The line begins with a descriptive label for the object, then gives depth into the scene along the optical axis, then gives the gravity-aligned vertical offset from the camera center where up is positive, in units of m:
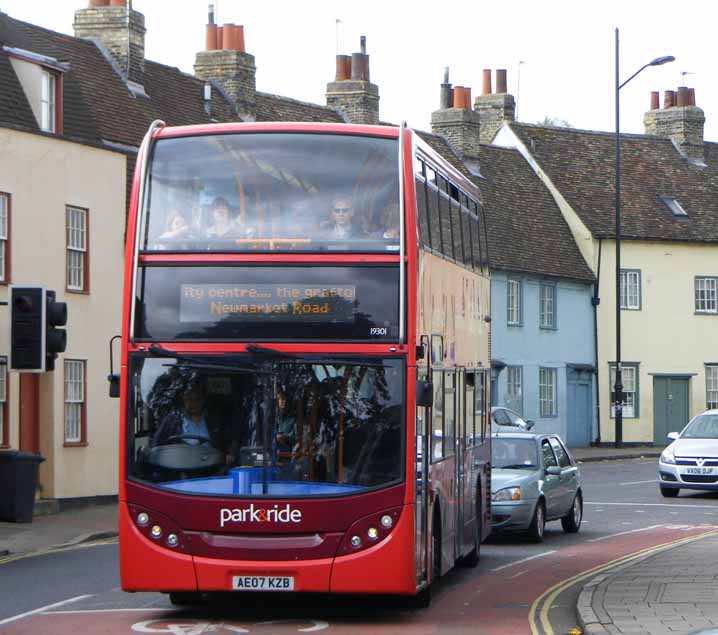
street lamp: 52.53 +1.48
